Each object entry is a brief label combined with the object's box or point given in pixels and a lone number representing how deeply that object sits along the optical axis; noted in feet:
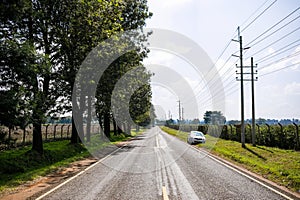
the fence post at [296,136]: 82.67
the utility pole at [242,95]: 96.07
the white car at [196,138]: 113.21
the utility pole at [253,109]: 96.08
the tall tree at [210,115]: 457.27
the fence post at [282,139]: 93.25
